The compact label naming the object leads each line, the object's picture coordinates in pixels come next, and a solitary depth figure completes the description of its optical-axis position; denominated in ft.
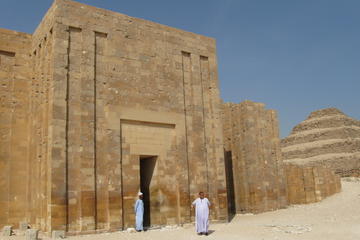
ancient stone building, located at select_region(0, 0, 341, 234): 35.29
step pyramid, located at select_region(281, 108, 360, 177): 157.76
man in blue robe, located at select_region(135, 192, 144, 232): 36.50
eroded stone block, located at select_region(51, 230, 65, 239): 32.01
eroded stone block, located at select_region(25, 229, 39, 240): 30.96
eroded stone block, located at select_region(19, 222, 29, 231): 38.04
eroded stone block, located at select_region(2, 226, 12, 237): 36.14
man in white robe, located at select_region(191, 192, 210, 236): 34.30
